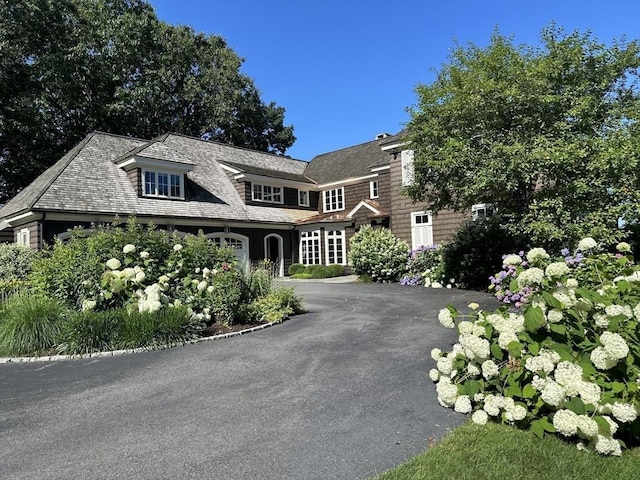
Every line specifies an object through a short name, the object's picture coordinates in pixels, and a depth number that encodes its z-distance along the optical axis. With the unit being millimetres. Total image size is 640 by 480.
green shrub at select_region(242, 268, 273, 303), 9547
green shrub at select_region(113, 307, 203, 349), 6934
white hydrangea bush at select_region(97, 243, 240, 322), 7723
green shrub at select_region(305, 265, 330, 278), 21625
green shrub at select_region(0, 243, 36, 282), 14125
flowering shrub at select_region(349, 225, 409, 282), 17344
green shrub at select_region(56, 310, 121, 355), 6723
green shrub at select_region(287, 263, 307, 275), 23250
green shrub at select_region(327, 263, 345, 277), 21848
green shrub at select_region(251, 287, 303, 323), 9047
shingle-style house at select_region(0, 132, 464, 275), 16891
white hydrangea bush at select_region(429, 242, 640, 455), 3297
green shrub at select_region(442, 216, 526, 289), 14062
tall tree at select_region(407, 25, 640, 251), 8961
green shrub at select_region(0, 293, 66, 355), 6832
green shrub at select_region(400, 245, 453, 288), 15445
